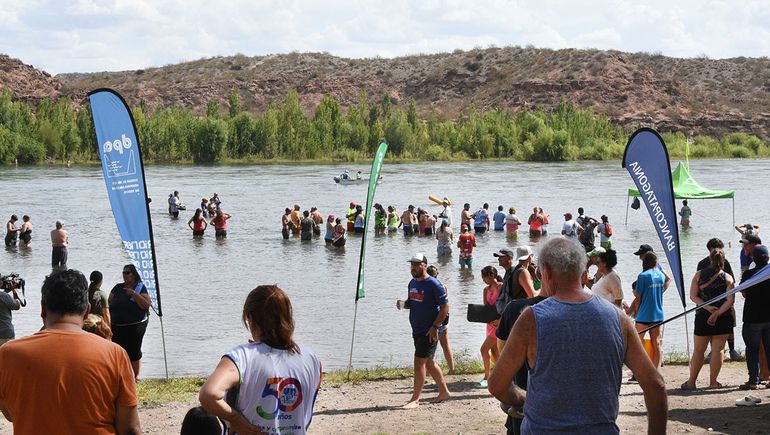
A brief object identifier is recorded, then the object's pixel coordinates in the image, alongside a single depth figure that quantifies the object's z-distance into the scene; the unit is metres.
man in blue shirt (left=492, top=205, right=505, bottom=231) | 34.94
